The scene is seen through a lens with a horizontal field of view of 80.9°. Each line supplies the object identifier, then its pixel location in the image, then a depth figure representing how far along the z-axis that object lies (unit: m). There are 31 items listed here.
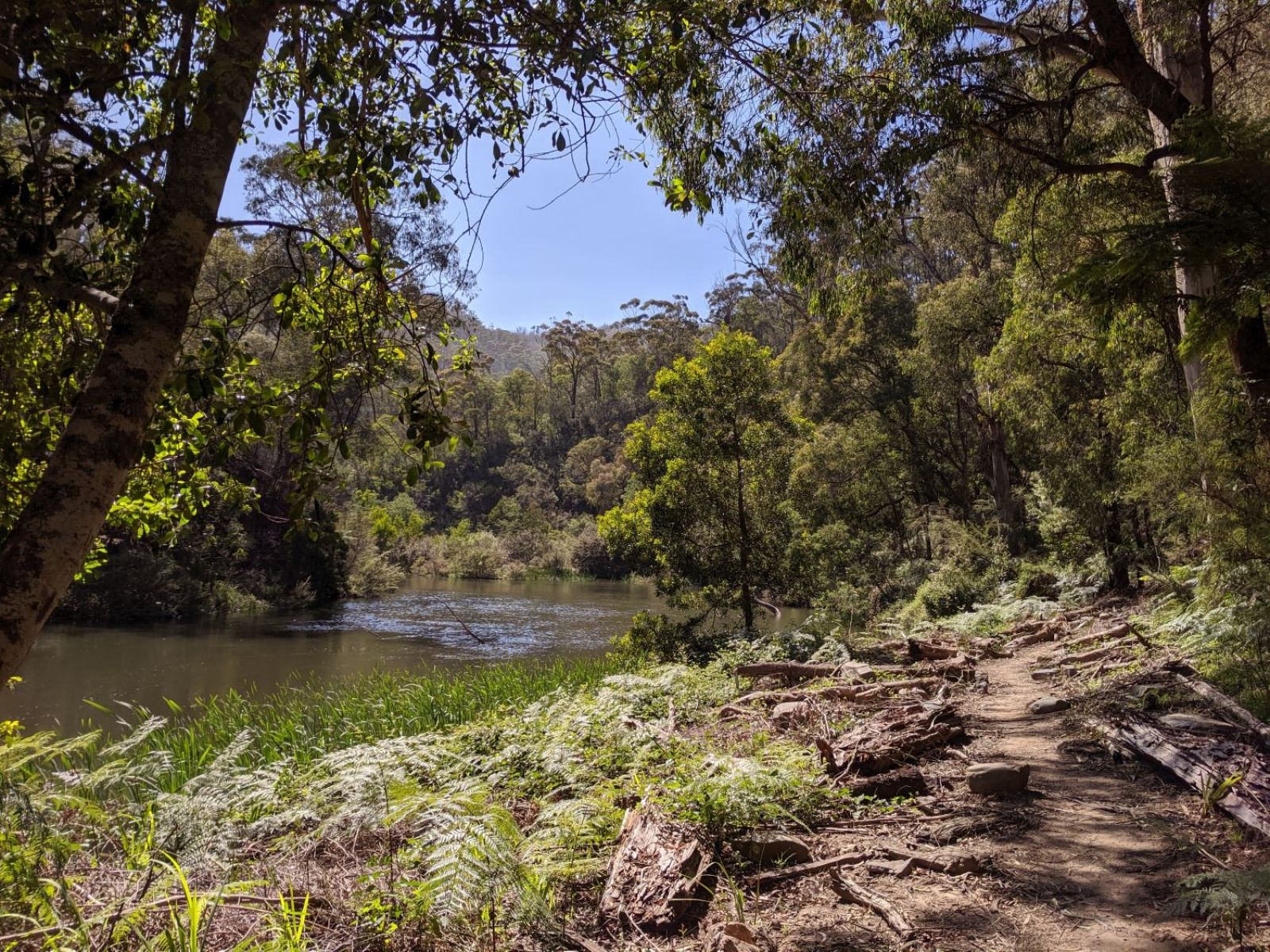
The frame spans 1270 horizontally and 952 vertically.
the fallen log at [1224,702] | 3.58
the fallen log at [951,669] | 6.70
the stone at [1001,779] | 3.51
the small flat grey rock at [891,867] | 2.83
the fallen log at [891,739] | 3.92
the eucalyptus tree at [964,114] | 4.29
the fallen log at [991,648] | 8.48
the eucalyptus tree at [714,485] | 12.63
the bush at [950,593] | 14.68
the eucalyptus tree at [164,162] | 1.98
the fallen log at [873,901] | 2.42
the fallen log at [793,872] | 2.88
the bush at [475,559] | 38.97
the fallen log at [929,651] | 8.12
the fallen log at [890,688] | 5.59
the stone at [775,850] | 3.03
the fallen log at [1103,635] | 7.40
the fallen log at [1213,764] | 2.90
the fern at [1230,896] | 2.08
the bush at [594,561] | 39.84
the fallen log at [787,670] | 7.21
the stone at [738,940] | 2.37
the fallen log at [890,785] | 3.63
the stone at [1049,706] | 5.15
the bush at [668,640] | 11.42
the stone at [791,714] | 5.17
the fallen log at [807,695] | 5.71
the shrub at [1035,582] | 14.04
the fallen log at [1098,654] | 6.58
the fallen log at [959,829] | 3.10
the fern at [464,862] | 2.24
